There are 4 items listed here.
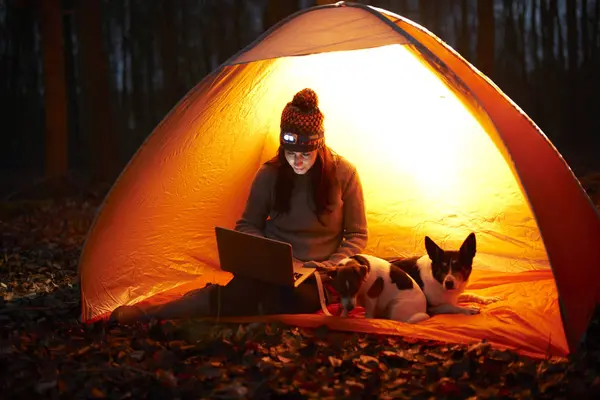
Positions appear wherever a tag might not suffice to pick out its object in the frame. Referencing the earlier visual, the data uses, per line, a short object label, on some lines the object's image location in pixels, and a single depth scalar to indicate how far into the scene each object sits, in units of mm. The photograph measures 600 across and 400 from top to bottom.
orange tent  3445
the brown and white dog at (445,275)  3736
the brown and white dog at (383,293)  3633
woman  3725
